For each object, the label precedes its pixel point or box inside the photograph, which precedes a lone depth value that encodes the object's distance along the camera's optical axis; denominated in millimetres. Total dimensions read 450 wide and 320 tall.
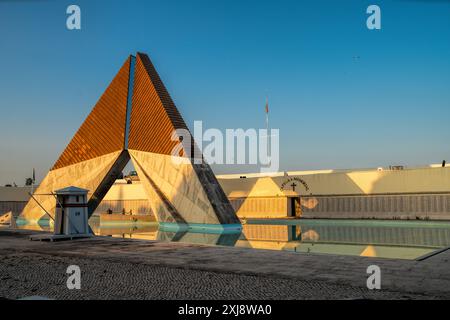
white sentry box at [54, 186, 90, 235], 14594
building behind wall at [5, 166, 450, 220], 33594
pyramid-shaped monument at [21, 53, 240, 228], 23312
